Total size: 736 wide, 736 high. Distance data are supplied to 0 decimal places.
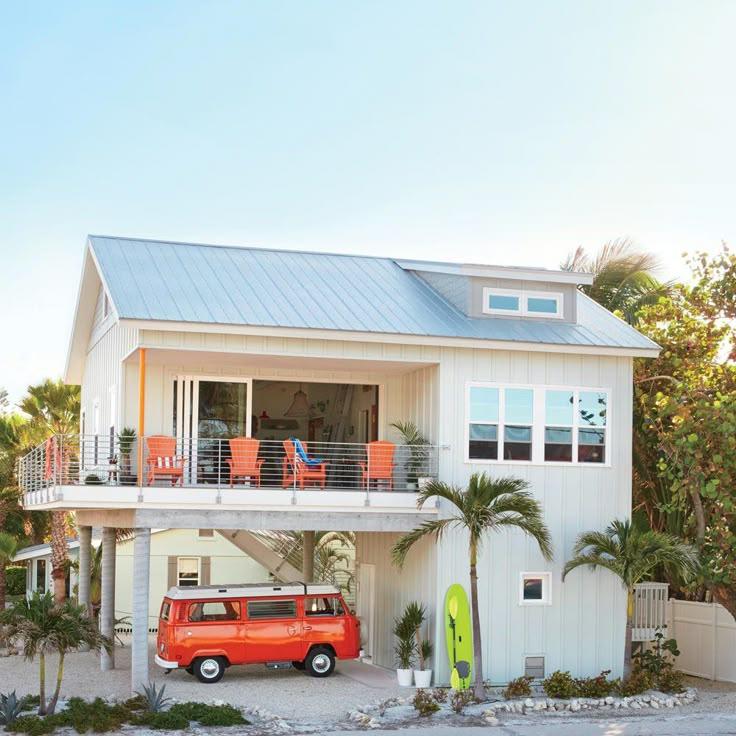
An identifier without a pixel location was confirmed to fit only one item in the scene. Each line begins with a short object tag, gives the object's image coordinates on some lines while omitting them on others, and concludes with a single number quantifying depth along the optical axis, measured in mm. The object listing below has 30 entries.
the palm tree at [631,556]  20969
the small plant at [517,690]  20453
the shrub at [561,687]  20469
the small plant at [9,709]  17594
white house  20812
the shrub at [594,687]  20625
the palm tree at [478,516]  20109
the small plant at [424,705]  19016
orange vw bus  21500
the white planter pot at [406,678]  21391
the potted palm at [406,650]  21422
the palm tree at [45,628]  17766
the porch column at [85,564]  27219
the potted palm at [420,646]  21203
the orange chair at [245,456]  20906
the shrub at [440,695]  19859
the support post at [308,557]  27500
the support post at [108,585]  25047
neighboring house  33875
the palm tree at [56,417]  33438
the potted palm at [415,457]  21781
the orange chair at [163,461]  20531
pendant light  26016
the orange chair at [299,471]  21172
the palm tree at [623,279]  32719
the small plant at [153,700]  18344
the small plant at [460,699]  19328
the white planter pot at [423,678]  21188
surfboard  21016
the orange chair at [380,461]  21938
